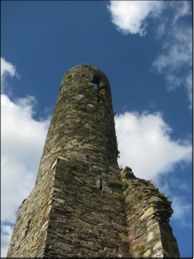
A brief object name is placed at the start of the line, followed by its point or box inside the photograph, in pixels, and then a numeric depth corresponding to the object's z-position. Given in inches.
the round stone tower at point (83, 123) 318.3
